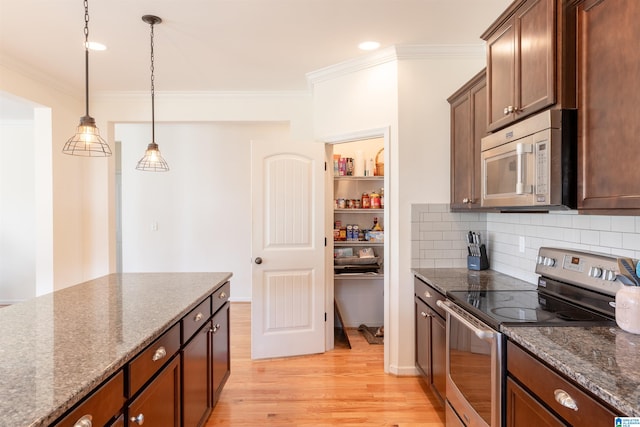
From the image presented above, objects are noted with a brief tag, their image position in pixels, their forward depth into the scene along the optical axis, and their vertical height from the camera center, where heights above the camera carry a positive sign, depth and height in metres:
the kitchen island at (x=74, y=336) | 0.94 -0.47
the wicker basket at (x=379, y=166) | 4.11 +0.49
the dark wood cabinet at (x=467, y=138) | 2.42 +0.51
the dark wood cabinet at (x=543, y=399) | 1.04 -0.61
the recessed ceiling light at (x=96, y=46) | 2.86 +1.30
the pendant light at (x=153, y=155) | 2.51 +0.39
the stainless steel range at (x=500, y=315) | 1.55 -0.47
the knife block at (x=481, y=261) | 2.82 -0.40
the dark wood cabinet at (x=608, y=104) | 1.23 +0.38
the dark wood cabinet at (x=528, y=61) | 1.52 +0.69
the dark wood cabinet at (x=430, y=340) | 2.28 -0.88
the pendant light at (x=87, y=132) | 1.98 +0.43
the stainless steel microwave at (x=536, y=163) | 1.52 +0.21
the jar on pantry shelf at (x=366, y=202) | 4.09 +0.09
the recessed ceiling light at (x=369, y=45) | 2.86 +1.29
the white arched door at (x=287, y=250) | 3.37 -0.37
